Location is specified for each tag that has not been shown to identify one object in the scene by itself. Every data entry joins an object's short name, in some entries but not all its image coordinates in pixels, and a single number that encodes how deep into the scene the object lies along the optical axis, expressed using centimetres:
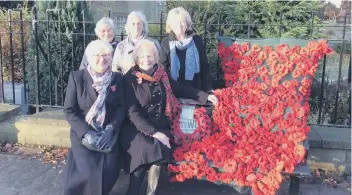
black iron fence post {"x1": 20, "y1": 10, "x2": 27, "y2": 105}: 509
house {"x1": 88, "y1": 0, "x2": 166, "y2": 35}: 1403
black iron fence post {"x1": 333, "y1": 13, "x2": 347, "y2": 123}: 449
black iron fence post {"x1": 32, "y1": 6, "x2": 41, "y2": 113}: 516
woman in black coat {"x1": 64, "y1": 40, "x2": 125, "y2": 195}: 336
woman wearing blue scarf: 420
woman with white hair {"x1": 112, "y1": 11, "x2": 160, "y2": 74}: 424
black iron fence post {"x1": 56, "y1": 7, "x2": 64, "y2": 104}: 546
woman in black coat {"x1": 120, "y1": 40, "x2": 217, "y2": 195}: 344
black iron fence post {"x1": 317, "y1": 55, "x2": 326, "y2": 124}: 477
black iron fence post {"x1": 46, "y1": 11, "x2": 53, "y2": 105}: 539
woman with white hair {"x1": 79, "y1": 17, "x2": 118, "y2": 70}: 452
